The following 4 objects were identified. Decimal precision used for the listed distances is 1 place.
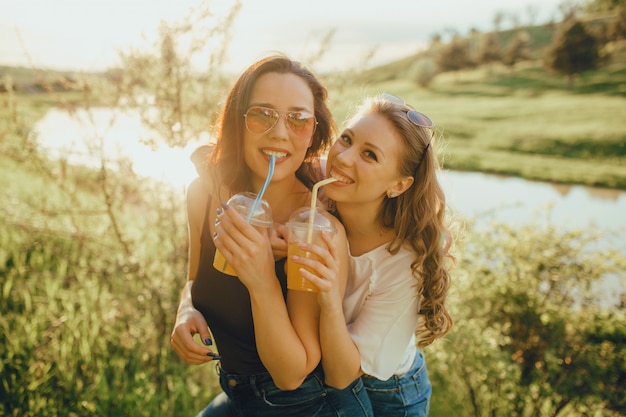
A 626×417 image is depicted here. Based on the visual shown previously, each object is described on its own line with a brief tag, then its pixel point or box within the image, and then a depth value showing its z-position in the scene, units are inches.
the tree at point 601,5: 1945.6
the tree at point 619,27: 1424.7
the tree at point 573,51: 1267.2
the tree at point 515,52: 1779.9
